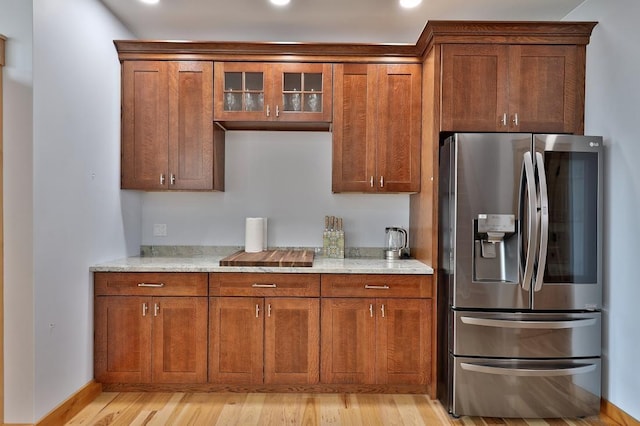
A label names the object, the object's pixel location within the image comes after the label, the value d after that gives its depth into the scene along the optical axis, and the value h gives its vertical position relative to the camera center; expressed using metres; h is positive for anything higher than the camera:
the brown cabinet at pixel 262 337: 2.76 -0.85
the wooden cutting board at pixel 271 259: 2.78 -0.34
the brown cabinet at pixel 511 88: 2.70 +0.81
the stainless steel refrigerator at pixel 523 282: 2.46 -0.41
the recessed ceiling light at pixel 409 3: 2.74 +1.40
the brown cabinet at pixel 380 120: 3.06 +0.68
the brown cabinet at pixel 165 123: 3.08 +0.65
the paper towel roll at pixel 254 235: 3.31 -0.20
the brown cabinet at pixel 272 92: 3.08 +0.88
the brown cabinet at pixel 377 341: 2.76 -0.86
